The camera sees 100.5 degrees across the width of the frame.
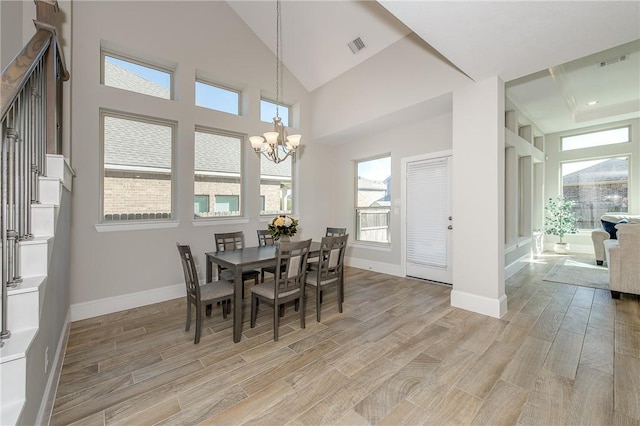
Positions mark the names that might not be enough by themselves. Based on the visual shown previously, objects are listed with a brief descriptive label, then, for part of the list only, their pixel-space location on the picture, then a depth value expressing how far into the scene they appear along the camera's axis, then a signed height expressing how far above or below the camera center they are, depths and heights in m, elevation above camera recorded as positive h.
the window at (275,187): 5.07 +0.51
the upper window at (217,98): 4.35 +1.96
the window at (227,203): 4.48 +0.16
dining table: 2.58 -0.51
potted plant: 6.97 -0.21
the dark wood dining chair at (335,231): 4.39 -0.32
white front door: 4.39 -0.09
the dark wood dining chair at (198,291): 2.55 -0.80
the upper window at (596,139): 6.39 +1.88
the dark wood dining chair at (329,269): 3.09 -0.69
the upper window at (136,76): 3.56 +1.93
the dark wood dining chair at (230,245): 3.30 -0.47
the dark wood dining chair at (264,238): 4.12 -0.41
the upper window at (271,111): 5.13 +2.02
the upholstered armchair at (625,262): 3.48 -0.66
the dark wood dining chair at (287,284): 2.65 -0.76
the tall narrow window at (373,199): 5.39 +0.28
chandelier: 3.46 +0.96
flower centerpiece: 3.54 -0.21
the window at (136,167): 3.52 +0.63
